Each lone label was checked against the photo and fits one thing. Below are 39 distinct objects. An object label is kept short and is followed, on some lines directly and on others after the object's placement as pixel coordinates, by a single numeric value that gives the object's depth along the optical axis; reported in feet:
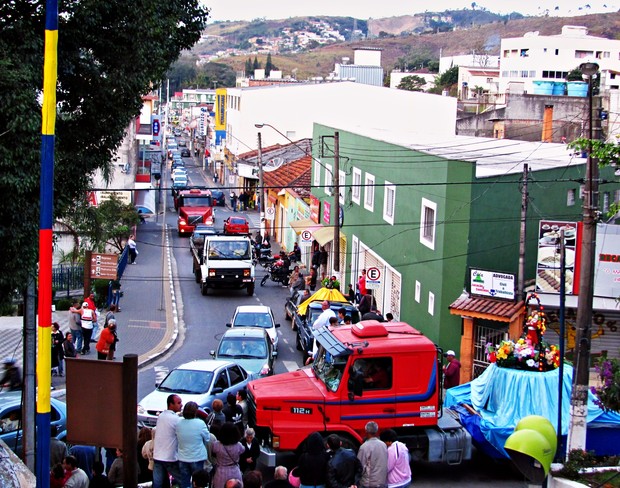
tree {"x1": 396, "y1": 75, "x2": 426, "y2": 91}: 383.65
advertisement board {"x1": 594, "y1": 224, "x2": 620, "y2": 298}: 70.03
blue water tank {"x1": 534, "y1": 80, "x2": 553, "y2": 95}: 195.52
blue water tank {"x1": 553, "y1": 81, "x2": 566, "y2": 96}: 195.80
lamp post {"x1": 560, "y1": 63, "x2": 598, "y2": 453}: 47.80
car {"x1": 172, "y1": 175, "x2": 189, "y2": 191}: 256.11
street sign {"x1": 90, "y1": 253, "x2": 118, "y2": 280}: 94.89
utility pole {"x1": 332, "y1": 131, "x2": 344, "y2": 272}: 95.04
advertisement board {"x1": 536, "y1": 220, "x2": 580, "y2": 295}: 70.54
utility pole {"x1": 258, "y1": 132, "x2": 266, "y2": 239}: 145.71
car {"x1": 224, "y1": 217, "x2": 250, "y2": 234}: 163.22
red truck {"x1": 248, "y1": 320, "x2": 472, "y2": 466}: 46.68
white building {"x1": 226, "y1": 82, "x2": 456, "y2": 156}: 193.06
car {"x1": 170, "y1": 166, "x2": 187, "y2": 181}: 273.62
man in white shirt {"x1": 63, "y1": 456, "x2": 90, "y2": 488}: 33.32
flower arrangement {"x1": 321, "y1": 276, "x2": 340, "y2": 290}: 91.70
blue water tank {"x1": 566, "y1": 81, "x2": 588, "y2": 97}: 192.60
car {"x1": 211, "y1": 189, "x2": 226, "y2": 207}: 234.58
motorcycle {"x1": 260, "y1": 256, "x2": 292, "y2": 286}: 125.35
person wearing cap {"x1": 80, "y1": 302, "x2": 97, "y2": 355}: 79.56
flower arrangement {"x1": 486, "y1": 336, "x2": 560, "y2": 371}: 51.98
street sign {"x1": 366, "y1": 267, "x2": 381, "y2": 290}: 90.53
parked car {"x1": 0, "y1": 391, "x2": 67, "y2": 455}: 44.58
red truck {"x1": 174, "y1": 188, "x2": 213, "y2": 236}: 175.42
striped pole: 26.86
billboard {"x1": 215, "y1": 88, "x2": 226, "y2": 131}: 270.26
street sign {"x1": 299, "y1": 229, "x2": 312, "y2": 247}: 121.29
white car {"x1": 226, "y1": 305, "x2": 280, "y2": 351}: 82.74
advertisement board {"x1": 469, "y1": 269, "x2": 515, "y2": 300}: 72.13
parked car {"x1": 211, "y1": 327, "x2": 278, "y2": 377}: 68.95
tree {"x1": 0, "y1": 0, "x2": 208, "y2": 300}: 33.91
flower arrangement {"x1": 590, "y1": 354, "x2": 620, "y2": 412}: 40.50
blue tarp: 49.75
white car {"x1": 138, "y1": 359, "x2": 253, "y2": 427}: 54.13
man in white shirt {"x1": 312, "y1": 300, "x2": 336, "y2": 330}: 73.97
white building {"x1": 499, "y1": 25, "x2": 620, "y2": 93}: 301.63
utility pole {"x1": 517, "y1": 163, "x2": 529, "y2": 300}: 70.95
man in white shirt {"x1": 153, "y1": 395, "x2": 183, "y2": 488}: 37.73
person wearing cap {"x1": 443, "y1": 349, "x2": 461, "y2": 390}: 61.26
